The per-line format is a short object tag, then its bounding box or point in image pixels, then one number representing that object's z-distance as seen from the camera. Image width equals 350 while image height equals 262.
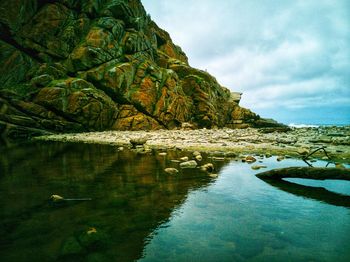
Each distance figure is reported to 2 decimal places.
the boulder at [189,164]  11.46
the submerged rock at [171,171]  10.14
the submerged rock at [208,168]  10.64
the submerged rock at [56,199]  6.38
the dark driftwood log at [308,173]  7.47
